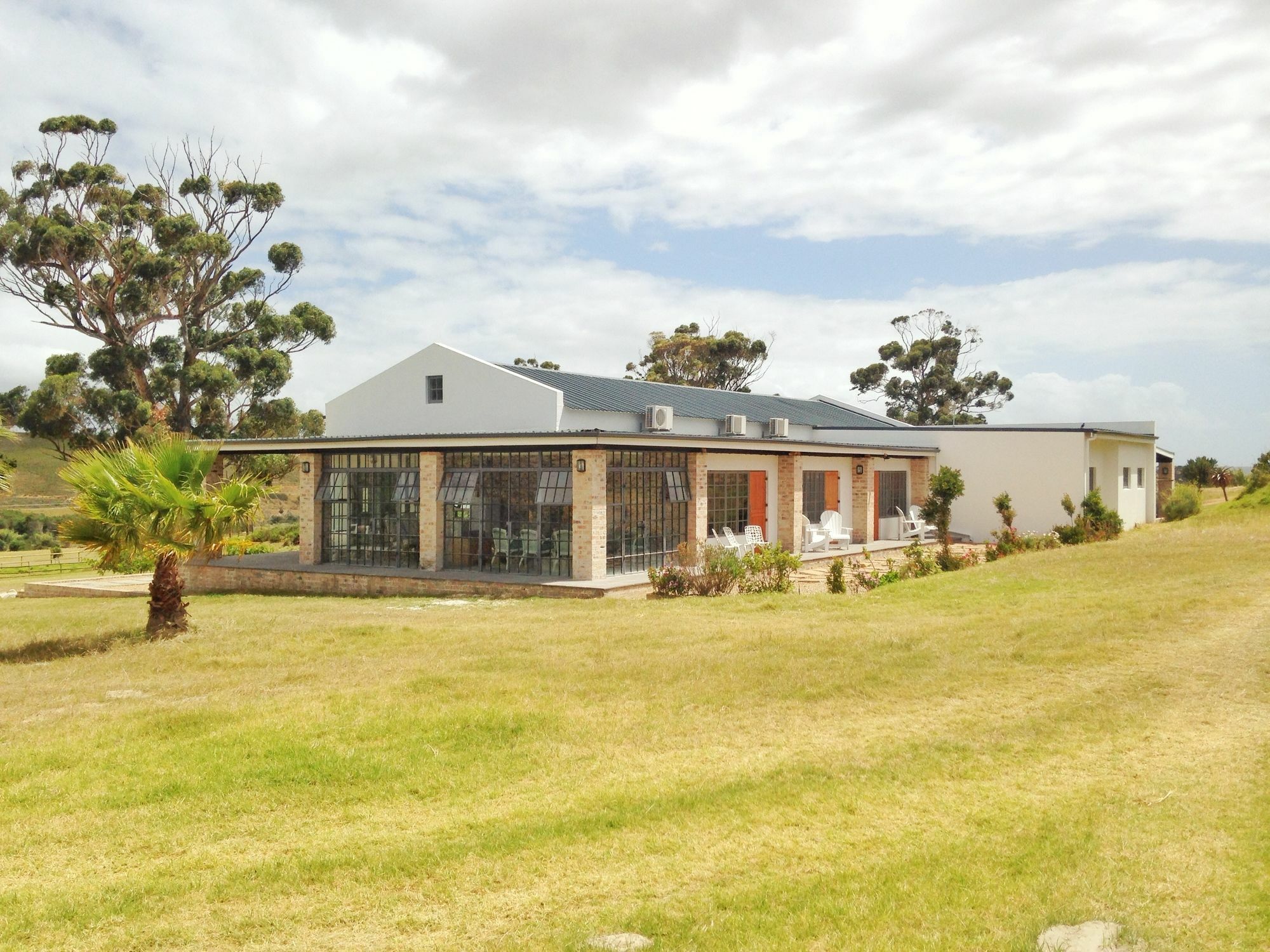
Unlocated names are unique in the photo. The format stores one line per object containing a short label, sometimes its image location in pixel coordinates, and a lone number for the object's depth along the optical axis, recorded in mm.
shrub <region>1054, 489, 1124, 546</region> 22578
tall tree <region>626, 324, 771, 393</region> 52969
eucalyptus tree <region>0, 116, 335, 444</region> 37438
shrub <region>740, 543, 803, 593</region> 16672
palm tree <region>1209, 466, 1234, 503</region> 38469
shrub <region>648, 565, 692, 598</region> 16609
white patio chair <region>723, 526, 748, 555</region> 20984
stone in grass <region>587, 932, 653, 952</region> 4324
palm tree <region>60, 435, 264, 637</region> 11672
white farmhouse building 19188
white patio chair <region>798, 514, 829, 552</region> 24047
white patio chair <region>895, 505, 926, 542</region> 28000
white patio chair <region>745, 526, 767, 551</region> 21500
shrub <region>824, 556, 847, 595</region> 16141
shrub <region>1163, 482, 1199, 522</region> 31953
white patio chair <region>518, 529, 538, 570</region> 19531
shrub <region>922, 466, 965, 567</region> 24469
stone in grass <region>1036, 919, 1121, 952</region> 4195
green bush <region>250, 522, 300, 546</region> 33719
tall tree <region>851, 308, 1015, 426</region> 60062
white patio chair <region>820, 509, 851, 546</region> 24312
